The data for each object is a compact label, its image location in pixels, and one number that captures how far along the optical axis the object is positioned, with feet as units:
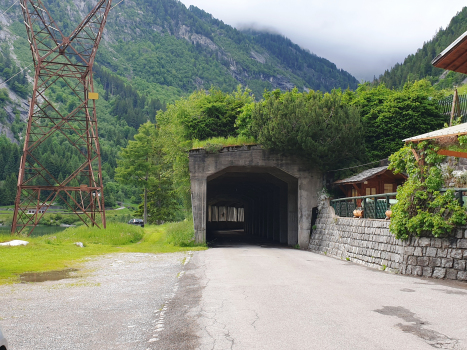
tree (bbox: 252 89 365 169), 76.07
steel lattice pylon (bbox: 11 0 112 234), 83.28
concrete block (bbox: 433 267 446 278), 38.20
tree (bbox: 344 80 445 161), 77.97
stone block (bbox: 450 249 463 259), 37.36
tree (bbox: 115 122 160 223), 178.63
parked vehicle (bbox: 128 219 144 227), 189.70
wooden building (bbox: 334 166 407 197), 69.62
